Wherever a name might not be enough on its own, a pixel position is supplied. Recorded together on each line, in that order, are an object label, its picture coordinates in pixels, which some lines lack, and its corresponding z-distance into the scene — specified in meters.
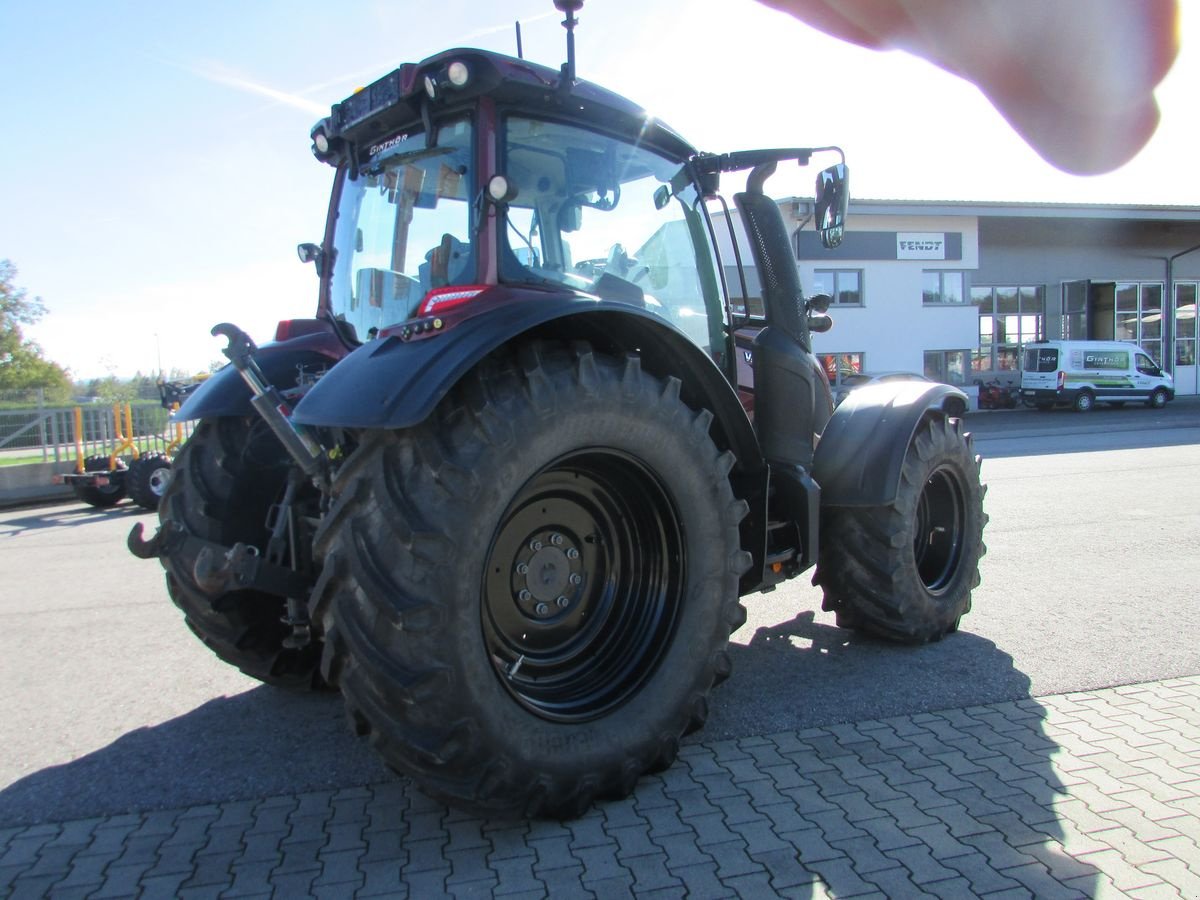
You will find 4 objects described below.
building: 26.77
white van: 27.80
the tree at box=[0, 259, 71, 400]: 40.41
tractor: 2.53
